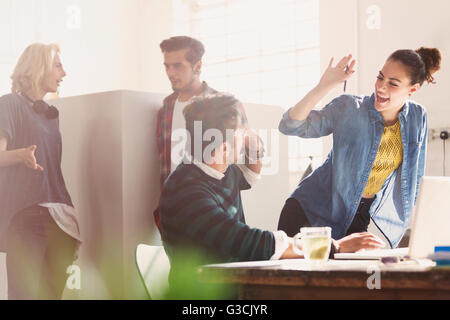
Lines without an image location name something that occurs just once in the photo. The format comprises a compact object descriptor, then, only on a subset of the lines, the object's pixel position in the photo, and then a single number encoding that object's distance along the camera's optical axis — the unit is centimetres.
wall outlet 455
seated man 207
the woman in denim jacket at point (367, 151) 286
